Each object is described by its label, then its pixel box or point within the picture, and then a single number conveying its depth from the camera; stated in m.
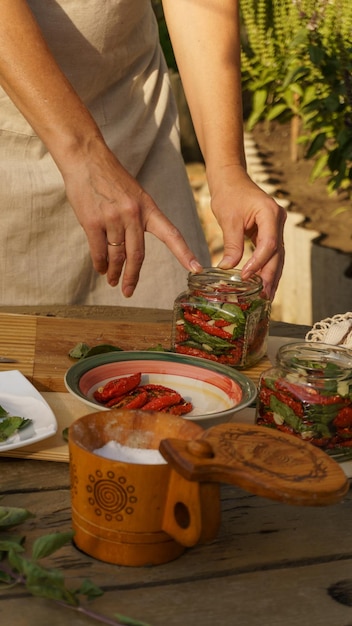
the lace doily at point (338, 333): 1.37
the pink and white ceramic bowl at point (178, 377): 1.18
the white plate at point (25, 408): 1.10
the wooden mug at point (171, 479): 0.90
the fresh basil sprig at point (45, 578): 0.89
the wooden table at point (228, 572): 0.92
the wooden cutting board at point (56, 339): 1.31
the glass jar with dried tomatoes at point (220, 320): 1.32
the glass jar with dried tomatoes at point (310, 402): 1.10
